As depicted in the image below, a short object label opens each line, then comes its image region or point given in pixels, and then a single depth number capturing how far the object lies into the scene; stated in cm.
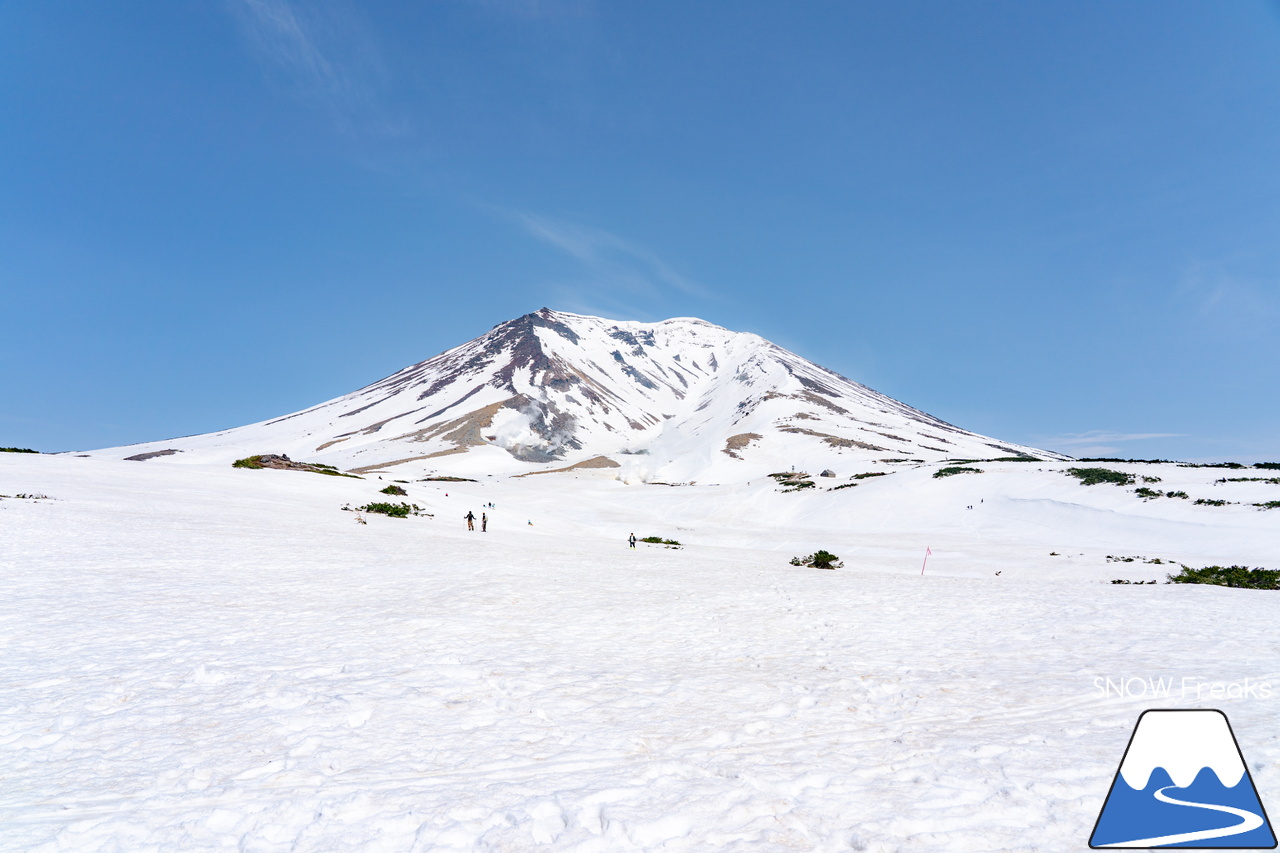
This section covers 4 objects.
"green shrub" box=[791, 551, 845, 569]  2240
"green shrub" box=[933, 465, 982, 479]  4706
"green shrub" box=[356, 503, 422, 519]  2755
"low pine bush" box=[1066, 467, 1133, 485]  3759
